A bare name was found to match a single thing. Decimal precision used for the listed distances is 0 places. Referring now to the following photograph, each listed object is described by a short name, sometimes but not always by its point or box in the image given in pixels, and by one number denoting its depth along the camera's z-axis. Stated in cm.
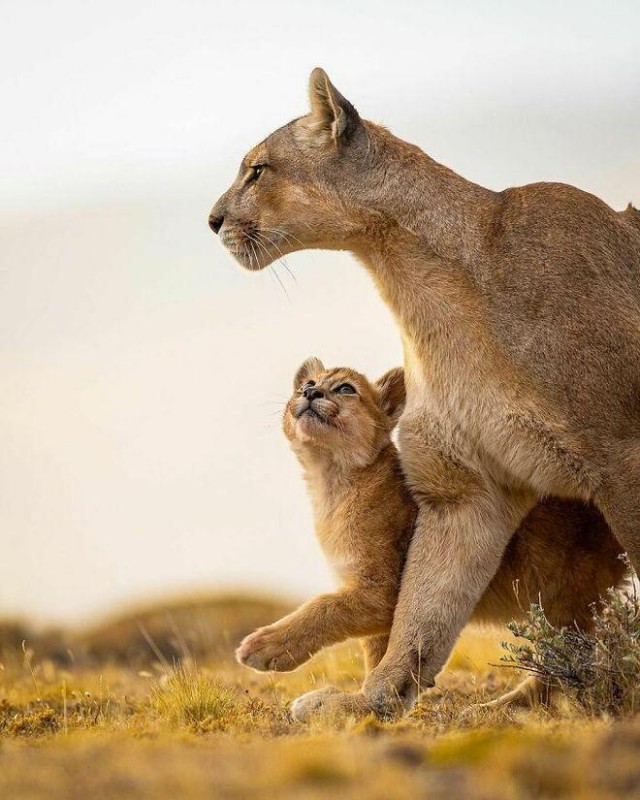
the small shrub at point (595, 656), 1191
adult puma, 1221
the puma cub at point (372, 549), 1313
